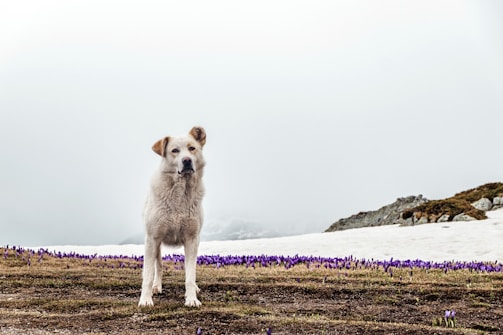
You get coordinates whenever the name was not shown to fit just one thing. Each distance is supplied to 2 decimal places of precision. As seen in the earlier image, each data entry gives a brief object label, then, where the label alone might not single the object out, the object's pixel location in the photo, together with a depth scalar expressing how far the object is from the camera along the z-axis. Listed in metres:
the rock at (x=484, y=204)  39.39
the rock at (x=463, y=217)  34.09
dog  9.62
